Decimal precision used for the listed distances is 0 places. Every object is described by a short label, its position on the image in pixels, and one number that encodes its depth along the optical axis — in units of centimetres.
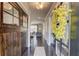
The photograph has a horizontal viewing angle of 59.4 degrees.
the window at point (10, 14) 104
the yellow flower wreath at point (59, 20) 112
